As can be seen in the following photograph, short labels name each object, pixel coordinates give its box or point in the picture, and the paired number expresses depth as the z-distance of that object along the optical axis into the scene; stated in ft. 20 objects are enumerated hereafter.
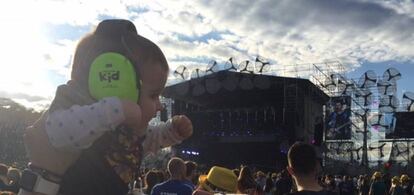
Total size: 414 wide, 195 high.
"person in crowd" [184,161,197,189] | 25.14
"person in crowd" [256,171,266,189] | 57.35
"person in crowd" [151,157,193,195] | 21.07
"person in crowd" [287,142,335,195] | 13.78
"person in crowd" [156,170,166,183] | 31.91
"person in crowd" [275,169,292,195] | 54.89
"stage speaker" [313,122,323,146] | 90.33
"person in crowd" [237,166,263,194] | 20.88
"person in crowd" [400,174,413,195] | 53.21
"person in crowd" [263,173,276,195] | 56.35
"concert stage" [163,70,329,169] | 125.59
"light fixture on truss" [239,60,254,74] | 123.85
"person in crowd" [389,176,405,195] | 45.37
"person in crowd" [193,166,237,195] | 18.84
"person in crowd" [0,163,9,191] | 26.96
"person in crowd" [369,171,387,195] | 51.19
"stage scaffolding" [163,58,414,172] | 127.65
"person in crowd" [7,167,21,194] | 25.45
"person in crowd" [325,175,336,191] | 69.58
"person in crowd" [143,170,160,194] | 30.67
